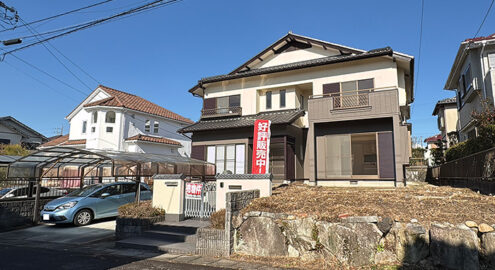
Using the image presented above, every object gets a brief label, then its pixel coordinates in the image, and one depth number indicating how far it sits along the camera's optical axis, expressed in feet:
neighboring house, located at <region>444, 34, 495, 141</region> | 48.49
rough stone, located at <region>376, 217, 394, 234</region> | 18.57
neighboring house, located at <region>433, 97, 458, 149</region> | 87.43
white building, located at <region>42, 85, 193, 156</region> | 83.41
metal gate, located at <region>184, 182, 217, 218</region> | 30.73
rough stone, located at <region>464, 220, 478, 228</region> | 17.19
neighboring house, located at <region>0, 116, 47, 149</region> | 103.76
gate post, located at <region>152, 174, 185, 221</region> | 30.07
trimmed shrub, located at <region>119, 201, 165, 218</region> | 28.84
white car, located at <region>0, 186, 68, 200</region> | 46.19
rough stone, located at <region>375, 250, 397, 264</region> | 17.97
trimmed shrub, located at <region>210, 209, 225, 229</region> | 23.69
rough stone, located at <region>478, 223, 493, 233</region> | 16.69
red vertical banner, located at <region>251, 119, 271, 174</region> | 38.22
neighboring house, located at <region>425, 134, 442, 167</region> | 142.39
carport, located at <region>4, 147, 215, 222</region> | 39.52
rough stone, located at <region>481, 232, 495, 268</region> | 16.22
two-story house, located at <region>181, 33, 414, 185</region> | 47.32
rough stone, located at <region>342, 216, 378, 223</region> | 19.04
